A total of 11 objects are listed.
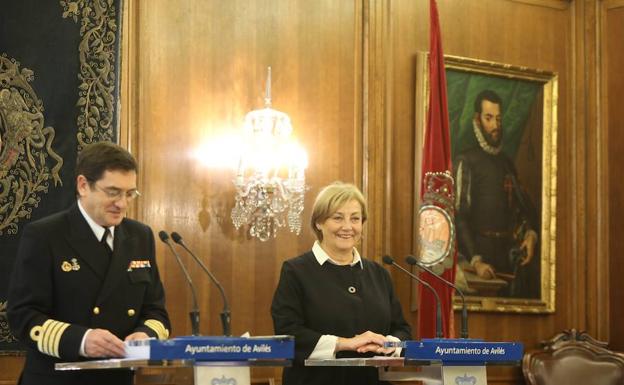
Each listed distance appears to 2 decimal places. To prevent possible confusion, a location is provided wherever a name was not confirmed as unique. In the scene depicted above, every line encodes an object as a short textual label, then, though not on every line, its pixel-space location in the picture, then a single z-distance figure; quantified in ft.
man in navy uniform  12.82
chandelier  20.86
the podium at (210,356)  11.50
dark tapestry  19.12
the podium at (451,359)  13.76
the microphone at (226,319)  12.52
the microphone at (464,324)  14.65
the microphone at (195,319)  12.54
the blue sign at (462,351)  13.75
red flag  21.04
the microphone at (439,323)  14.82
